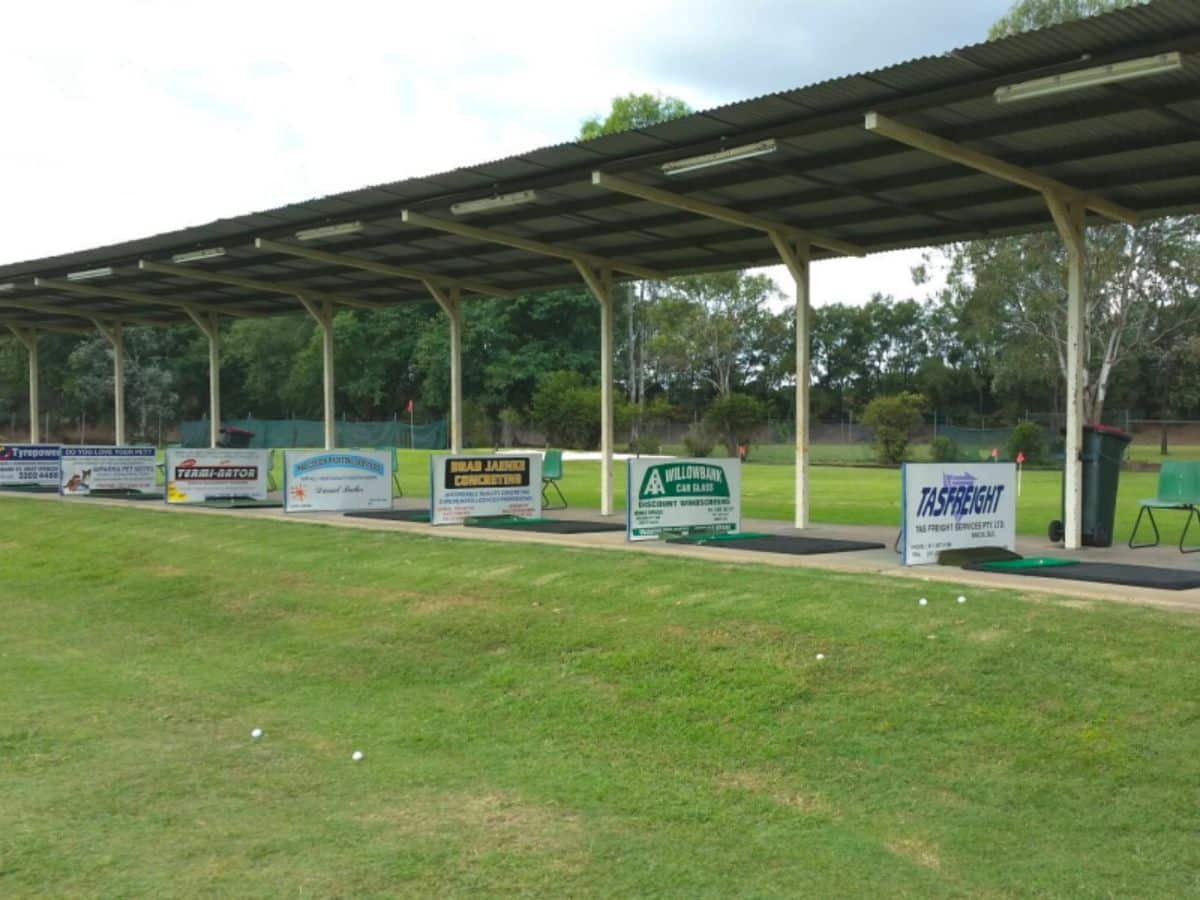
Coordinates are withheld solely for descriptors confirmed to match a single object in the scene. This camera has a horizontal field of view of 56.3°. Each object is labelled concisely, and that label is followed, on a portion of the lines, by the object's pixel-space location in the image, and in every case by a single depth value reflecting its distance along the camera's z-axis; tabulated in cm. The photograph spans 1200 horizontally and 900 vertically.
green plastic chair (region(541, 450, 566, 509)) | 1811
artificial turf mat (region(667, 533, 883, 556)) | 1188
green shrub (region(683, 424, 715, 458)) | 4125
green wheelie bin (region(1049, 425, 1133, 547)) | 1200
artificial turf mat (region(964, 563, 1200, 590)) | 896
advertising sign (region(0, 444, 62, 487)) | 2473
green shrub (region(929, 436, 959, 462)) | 3697
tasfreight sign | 999
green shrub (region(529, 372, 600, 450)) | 4809
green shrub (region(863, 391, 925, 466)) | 3884
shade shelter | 971
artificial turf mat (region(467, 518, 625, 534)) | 1465
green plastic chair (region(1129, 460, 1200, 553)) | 1123
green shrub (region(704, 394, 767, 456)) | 4228
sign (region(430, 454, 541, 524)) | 1525
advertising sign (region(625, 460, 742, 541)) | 1266
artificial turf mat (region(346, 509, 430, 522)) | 1641
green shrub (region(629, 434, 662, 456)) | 4415
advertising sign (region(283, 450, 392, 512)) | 1748
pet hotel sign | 2217
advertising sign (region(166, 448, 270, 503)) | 1981
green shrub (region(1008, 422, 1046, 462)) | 3844
